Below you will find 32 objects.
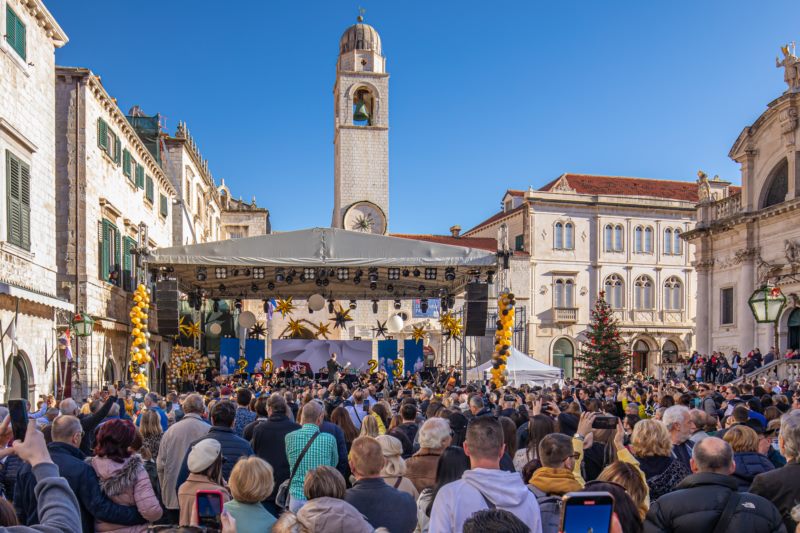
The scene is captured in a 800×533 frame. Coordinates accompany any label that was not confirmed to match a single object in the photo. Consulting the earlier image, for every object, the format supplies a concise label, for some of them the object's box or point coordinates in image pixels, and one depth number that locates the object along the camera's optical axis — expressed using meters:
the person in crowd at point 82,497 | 5.02
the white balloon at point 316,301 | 27.36
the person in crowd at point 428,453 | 6.15
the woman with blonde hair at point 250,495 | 4.64
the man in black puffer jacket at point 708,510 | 4.55
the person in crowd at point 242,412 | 9.59
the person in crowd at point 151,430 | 7.88
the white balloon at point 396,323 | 28.84
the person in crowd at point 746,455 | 5.98
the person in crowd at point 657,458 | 5.83
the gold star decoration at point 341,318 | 30.62
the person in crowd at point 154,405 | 10.14
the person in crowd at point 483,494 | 4.33
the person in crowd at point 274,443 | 7.72
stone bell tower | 48.91
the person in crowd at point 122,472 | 5.11
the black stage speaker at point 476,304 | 21.94
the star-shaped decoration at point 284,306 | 29.79
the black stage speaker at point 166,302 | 21.09
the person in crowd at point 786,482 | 5.16
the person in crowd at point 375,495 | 5.02
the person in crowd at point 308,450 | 6.72
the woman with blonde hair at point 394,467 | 5.61
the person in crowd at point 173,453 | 7.34
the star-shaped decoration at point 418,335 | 33.50
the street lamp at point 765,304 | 13.09
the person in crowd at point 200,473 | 5.32
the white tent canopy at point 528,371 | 27.25
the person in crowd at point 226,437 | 6.89
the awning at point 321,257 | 20.81
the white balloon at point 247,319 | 28.41
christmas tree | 41.00
